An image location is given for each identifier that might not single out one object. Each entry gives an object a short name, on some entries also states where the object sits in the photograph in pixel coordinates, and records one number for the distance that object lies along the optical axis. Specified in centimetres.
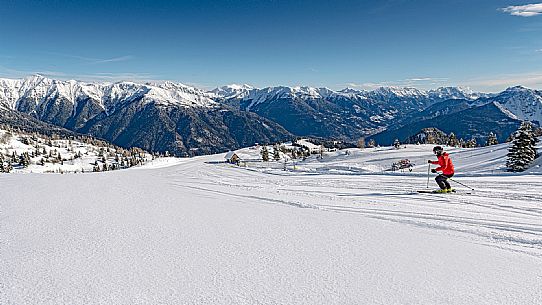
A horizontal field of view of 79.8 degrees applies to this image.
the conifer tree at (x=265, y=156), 12194
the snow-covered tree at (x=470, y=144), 11238
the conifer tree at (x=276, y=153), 13360
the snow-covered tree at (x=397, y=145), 11050
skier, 1184
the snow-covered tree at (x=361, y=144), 14851
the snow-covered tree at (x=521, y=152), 4178
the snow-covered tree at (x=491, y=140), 10428
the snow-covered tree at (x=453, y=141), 11989
